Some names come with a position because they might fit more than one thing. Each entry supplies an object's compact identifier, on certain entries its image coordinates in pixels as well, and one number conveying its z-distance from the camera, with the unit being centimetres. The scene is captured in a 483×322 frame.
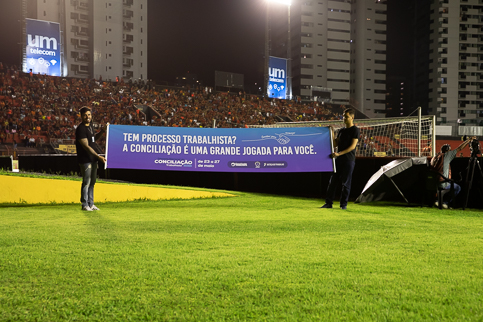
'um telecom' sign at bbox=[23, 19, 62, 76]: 4566
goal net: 1465
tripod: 805
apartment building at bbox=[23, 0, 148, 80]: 6681
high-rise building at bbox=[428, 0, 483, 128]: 9350
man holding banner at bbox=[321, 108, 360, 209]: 771
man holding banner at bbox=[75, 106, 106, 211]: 738
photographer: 829
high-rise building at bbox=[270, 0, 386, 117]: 9350
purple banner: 904
